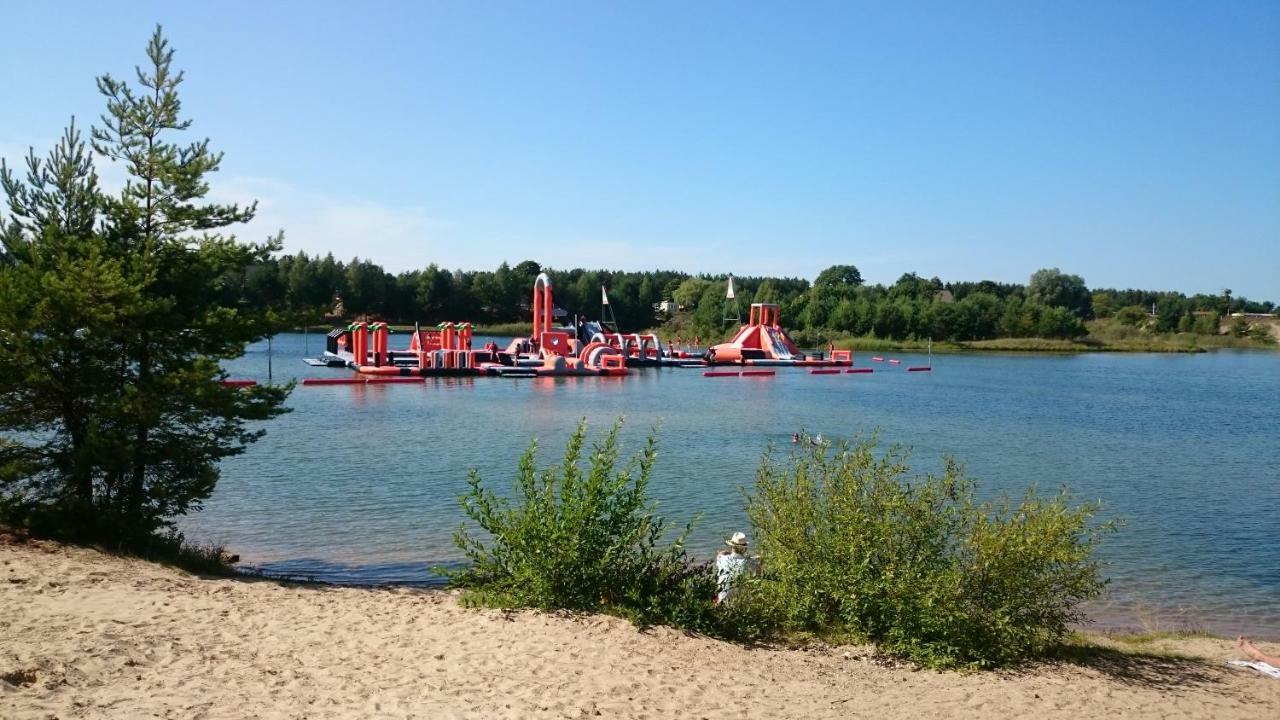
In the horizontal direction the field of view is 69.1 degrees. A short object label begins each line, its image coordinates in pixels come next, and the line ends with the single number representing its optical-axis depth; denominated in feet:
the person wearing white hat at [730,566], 29.96
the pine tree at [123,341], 31.45
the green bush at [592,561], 28.55
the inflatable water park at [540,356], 157.69
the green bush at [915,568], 27.04
